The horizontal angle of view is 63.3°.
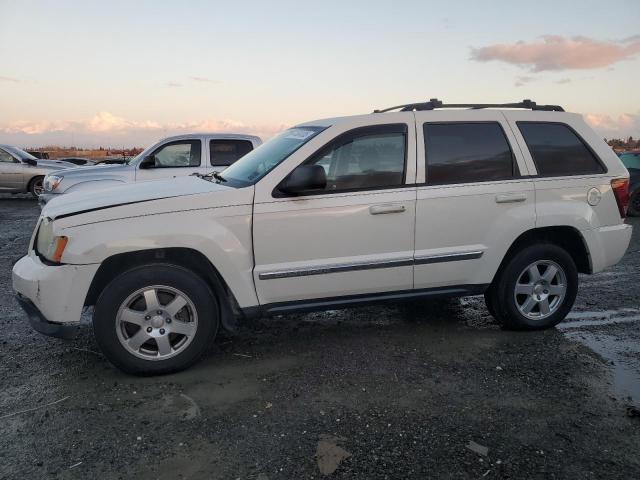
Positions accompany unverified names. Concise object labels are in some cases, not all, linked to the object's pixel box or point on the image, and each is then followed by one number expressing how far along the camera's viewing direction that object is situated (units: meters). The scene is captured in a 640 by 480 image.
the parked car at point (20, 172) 15.44
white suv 3.62
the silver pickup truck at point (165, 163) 9.02
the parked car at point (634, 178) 11.88
